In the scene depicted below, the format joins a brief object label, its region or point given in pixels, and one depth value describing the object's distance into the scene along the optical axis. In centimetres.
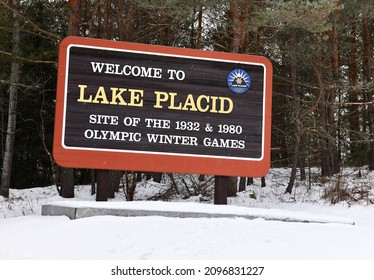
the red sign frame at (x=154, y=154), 922
